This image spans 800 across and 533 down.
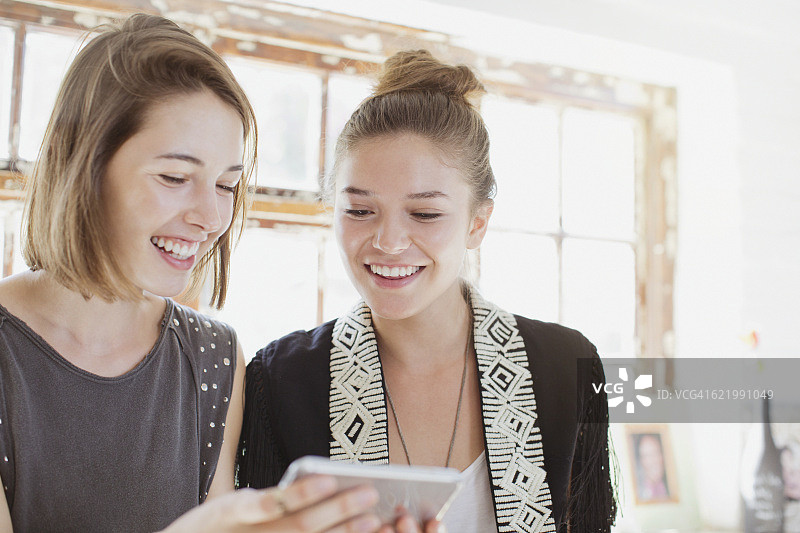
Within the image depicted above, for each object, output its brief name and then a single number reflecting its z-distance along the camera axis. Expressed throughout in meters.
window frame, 1.93
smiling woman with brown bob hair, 1.03
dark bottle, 1.99
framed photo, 2.27
